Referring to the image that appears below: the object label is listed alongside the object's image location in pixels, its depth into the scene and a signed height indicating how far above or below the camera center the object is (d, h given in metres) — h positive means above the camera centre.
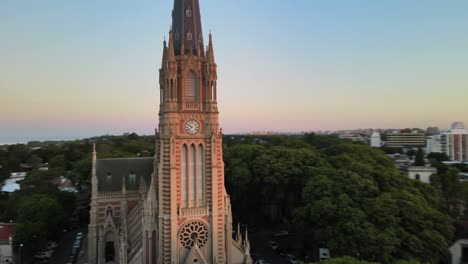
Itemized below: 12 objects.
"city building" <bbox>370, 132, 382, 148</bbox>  184.29 -4.25
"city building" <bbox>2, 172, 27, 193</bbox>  68.47 -11.13
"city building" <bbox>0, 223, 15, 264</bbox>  38.84 -13.98
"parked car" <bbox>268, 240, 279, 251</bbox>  45.71 -16.77
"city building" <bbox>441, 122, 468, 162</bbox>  118.81 -4.63
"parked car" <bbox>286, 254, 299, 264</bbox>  40.69 -16.78
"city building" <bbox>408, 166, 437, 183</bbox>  60.35 -7.77
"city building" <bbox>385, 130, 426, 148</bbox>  171.12 -3.63
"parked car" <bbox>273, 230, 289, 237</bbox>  51.06 -16.67
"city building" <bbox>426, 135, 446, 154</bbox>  130.62 -4.83
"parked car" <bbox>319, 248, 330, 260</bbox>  37.28 -14.44
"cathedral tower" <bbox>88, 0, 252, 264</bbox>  27.53 -2.91
